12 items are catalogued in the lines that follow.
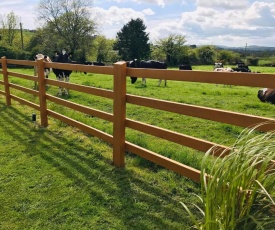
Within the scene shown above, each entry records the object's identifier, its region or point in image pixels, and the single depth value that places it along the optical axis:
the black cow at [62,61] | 10.91
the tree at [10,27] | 49.56
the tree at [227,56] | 49.34
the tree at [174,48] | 48.05
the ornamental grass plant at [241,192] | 1.27
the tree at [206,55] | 50.03
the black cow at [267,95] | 8.54
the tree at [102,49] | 44.55
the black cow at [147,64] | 16.38
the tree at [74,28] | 39.59
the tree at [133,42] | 45.84
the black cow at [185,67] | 21.97
